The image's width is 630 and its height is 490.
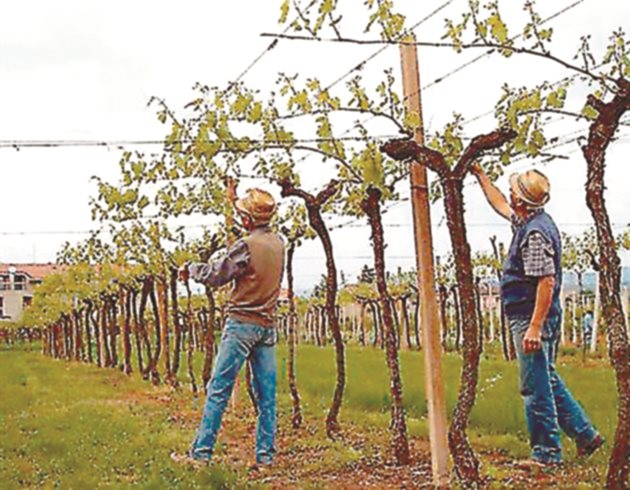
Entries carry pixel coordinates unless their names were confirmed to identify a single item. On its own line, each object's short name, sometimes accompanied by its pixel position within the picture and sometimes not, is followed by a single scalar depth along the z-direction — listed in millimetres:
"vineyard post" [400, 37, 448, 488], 6414
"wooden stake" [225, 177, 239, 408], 10774
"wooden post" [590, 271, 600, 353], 24706
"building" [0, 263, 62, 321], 101000
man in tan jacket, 7402
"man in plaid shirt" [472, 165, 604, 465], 6555
